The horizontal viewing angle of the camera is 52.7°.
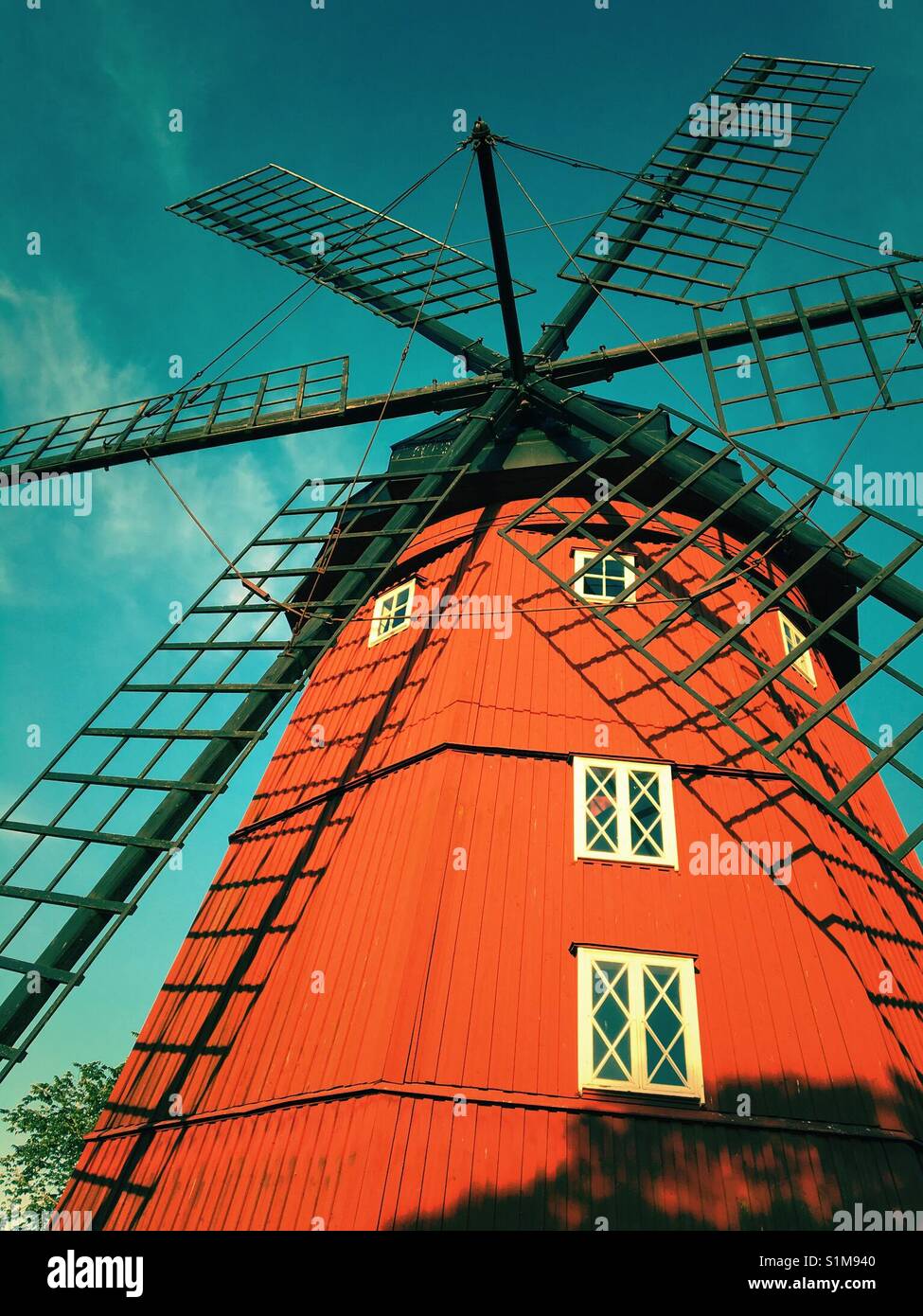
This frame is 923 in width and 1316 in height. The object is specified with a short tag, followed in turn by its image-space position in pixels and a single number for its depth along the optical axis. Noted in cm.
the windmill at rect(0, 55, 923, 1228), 827
